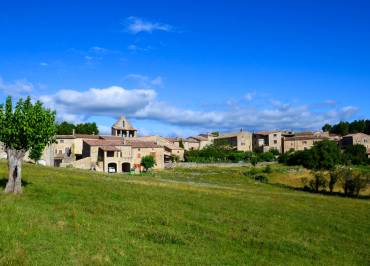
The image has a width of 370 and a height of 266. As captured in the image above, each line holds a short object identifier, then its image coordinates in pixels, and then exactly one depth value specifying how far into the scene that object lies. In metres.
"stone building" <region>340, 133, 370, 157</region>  159.00
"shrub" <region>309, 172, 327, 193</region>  70.50
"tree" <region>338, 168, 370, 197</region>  65.31
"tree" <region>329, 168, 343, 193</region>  68.50
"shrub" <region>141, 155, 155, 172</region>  100.69
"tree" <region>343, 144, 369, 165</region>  135.00
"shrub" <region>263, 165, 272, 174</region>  101.81
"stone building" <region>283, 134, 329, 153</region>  158.88
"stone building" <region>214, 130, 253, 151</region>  168.00
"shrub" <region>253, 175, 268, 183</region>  86.44
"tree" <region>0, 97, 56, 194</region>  29.28
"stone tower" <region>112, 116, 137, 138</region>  129.12
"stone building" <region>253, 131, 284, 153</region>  164.75
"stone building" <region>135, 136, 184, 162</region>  129.23
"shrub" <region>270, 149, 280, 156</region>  154.62
